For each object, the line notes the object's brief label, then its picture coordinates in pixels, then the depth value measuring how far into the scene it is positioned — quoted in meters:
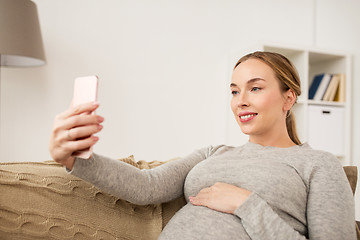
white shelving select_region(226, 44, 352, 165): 2.81
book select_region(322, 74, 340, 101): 3.01
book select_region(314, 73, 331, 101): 3.02
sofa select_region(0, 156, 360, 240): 0.99
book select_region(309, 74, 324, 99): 3.07
